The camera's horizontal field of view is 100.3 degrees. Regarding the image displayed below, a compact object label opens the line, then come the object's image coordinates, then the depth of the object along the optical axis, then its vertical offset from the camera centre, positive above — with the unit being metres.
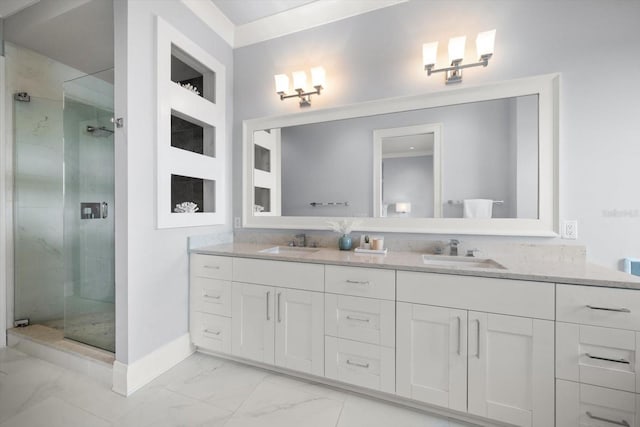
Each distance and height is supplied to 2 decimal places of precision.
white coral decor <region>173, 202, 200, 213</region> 1.98 +0.03
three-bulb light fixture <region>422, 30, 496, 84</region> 1.70 +1.04
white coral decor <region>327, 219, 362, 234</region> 2.04 -0.11
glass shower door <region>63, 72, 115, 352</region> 2.00 -0.01
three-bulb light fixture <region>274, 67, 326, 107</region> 2.17 +1.06
